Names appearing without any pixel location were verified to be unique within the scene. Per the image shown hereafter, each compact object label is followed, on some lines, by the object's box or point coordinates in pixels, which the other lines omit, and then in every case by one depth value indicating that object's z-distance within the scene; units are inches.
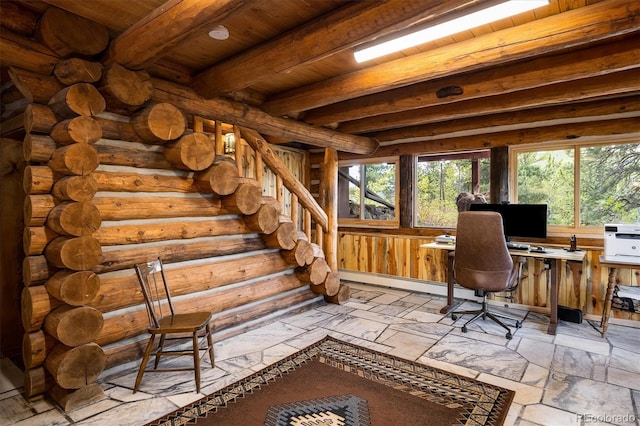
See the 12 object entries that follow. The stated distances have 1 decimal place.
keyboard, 162.4
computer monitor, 162.4
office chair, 141.3
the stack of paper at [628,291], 131.8
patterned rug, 87.9
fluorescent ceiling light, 78.3
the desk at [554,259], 145.6
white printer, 135.8
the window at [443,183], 220.2
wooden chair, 102.3
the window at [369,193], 236.1
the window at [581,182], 161.6
